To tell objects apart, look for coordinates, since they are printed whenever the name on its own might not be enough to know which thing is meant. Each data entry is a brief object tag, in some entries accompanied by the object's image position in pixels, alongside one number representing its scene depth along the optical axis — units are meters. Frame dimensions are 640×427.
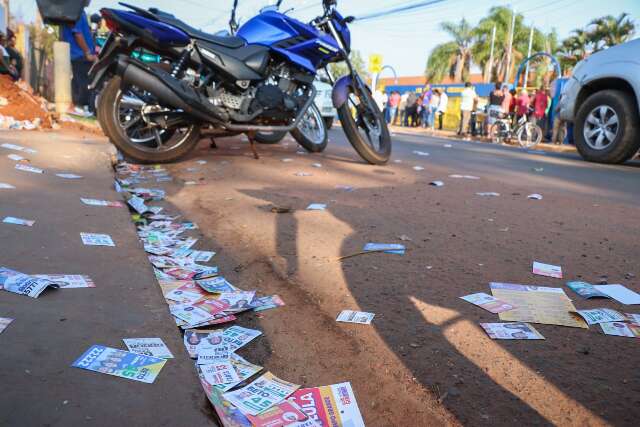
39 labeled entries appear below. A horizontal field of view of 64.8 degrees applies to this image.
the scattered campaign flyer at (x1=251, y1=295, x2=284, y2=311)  1.90
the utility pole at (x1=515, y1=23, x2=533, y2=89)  30.43
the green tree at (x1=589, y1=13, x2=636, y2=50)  25.28
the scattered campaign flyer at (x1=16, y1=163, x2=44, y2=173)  3.51
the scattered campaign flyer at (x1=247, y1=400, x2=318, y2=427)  1.23
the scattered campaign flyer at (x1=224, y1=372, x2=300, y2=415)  1.29
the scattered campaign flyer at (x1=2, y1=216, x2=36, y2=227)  2.33
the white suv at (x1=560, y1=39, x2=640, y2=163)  6.33
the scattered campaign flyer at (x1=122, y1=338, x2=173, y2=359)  1.37
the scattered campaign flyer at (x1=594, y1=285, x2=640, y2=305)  1.96
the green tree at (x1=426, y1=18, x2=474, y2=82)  33.84
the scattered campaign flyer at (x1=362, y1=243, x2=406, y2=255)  2.46
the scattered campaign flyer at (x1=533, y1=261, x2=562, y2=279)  2.22
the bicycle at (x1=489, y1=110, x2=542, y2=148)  11.65
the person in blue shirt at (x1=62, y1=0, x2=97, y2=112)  7.94
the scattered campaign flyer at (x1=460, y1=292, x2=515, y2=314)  1.85
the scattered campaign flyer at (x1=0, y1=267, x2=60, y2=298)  1.62
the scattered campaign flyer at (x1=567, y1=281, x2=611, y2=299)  1.99
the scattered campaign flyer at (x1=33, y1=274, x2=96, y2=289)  1.74
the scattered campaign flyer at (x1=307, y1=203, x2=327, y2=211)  3.24
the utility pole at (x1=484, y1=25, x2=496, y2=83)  31.92
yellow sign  22.05
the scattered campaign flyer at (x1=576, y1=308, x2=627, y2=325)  1.78
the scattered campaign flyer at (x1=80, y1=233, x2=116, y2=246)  2.23
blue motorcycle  4.04
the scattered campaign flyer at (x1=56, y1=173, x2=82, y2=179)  3.55
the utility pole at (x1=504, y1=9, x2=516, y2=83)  29.82
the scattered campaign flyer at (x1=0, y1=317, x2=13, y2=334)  1.37
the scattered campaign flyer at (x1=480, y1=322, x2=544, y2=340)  1.66
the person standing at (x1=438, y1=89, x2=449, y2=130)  19.12
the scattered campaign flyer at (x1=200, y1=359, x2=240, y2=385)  1.41
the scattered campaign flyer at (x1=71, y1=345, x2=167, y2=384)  1.25
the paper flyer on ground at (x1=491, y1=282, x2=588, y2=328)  1.79
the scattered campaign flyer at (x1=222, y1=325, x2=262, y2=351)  1.62
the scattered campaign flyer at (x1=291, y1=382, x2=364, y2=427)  1.27
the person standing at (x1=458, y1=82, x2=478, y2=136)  15.56
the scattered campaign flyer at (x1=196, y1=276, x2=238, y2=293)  2.03
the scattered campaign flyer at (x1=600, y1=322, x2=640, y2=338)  1.69
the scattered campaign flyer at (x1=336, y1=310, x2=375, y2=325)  1.78
